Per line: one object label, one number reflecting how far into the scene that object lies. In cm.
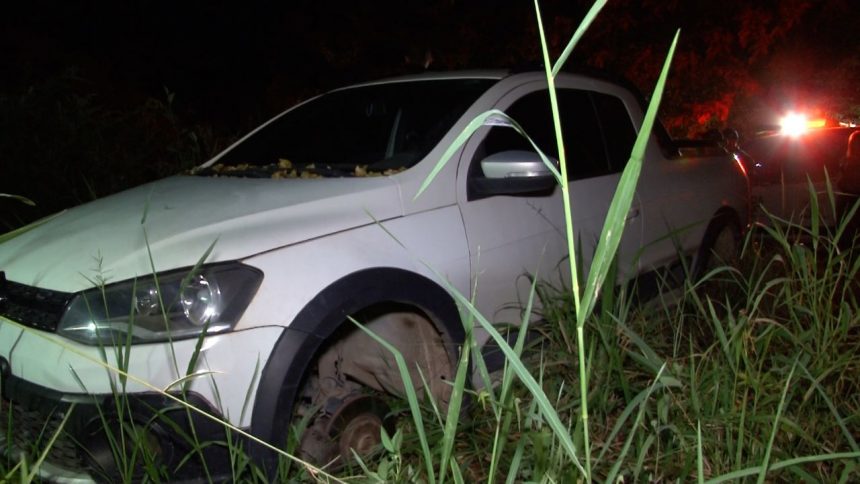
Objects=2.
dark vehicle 891
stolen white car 223
